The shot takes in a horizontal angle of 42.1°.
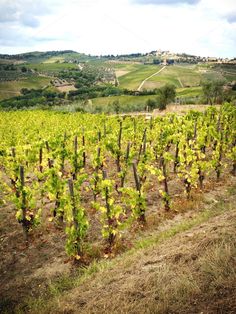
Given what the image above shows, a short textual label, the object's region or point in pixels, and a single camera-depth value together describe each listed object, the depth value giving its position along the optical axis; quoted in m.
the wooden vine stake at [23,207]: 10.03
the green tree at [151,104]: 68.69
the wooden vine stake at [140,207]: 10.83
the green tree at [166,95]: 59.94
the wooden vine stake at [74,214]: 9.08
